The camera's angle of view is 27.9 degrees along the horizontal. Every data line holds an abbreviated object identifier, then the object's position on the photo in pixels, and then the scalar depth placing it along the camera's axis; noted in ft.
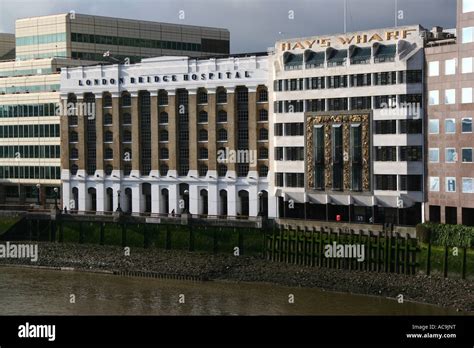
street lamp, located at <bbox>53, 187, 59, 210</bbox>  370.49
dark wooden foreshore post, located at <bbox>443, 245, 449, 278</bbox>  263.49
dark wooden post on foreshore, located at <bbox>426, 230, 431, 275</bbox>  267.84
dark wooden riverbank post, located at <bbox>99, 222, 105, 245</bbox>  340.80
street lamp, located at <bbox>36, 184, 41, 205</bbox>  391.49
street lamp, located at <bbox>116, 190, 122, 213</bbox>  343.83
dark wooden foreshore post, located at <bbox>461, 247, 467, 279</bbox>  259.80
